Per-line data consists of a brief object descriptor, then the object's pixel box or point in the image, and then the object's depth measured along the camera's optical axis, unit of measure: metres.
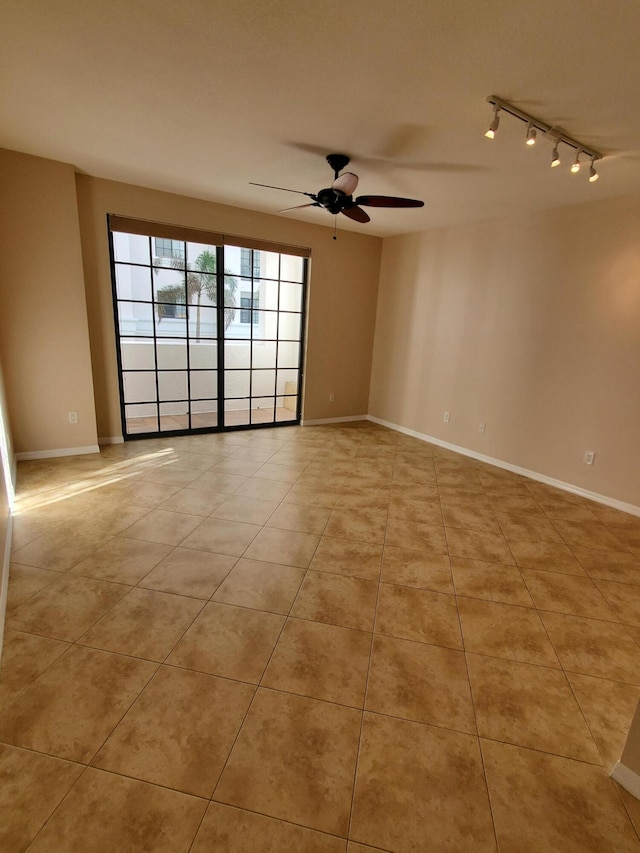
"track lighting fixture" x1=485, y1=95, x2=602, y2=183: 2.04
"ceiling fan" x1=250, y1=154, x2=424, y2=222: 2.66
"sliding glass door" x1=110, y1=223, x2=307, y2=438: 4.30
